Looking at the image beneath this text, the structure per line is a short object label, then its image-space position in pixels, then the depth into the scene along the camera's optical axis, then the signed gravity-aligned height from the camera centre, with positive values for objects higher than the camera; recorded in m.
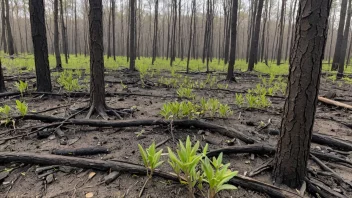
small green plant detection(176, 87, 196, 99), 4.56 -0.63
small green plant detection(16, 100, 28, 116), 2.91 -0.63
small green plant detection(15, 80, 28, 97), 4.18 -0.51
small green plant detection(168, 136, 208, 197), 1.62 -0.73
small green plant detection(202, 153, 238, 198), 1.51 -0.78
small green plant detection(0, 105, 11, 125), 2.83 -0.78
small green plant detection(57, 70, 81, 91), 4.76 -0.51
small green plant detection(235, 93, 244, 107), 4.11 -0.66
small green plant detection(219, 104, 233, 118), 3.38 -0.73
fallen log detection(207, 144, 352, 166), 2.33 -0.91
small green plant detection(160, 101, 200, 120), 2.97 -0.66
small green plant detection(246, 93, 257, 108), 4.02 -0.66
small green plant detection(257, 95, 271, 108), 4.08 -0.71
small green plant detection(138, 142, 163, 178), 1.80 -0.77
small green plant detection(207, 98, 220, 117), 3.40 -0.65
